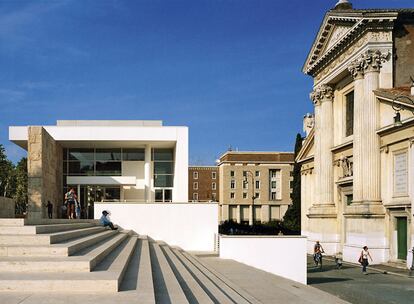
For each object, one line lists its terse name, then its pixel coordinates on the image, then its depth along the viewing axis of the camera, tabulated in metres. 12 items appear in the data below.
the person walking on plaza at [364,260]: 26.69
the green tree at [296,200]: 58.09
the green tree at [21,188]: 72.00
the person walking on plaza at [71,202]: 25.40
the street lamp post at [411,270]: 25.30
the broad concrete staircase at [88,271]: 7.65
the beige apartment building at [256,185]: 97.88
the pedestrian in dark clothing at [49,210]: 26.68
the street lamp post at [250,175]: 93.62
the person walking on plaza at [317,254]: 29.78
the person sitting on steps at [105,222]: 22.84
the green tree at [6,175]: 64.87
